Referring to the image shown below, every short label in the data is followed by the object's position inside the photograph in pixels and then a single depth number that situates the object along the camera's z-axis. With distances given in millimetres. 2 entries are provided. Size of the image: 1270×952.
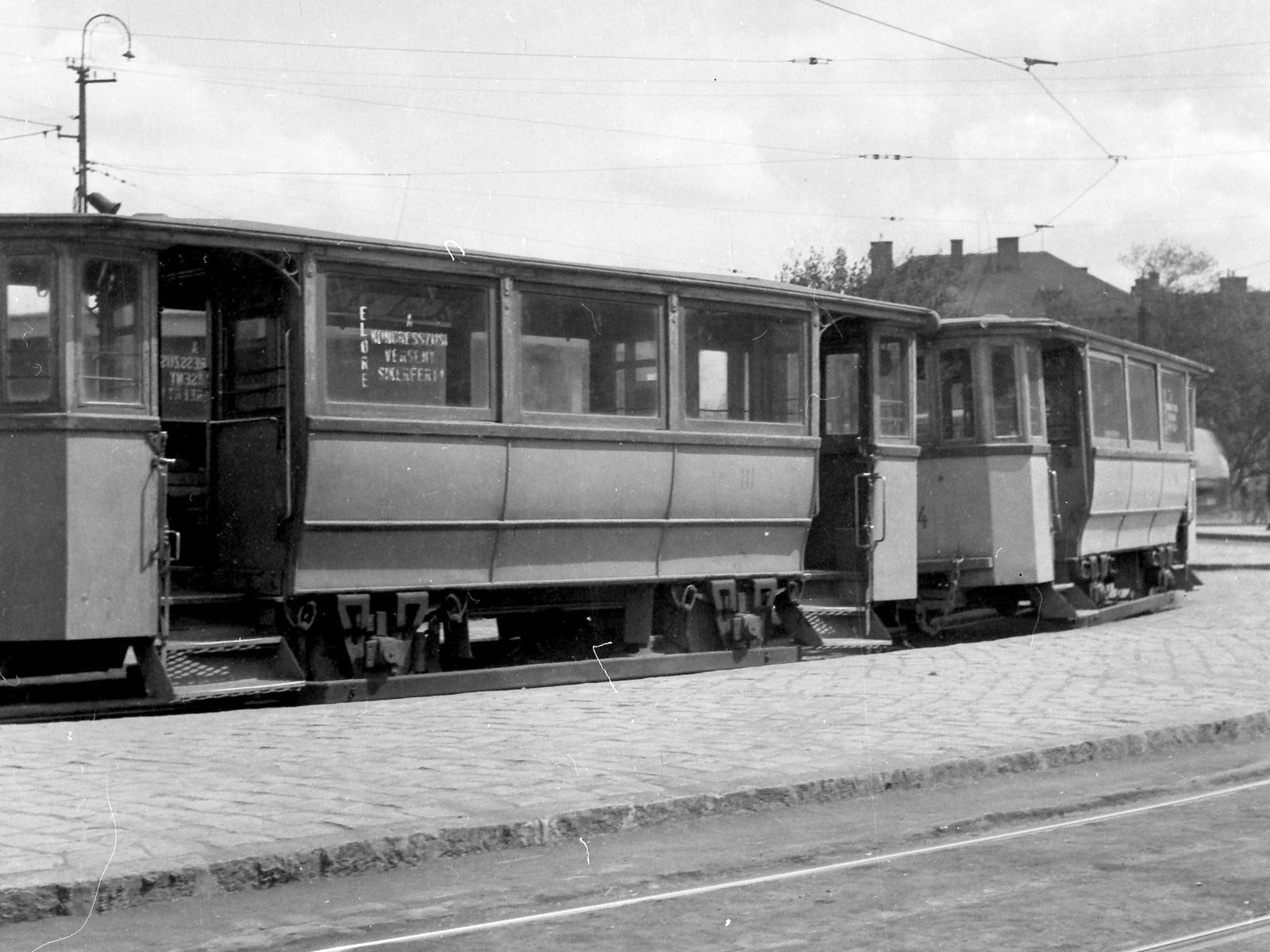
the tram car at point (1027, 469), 16594
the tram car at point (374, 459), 9953
